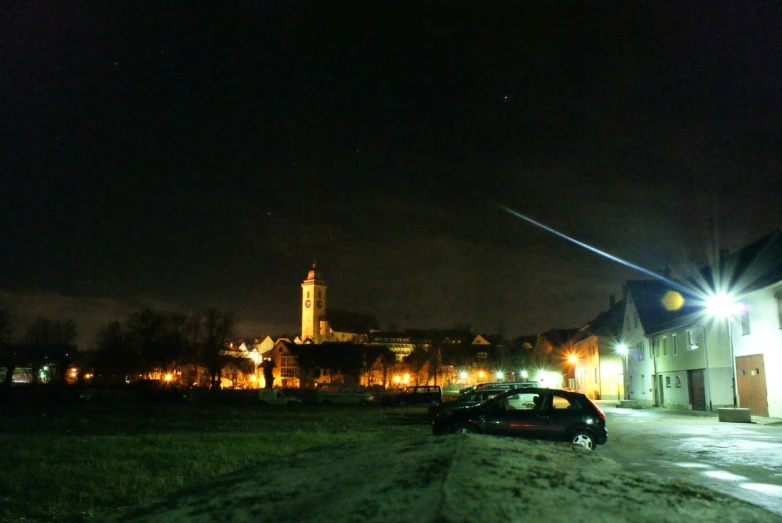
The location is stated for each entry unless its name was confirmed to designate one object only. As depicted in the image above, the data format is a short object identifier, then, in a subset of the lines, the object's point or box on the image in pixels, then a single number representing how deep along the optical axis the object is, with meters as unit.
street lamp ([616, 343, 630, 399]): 53.97
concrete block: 27.73
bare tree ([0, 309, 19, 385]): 73.50
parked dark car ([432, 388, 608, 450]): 16.97
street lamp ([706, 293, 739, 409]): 29.73
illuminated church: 190.62
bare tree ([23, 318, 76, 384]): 93.69
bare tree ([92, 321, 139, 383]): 82.31
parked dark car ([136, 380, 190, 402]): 56.88
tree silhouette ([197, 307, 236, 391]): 76.56
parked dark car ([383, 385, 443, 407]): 54.72
